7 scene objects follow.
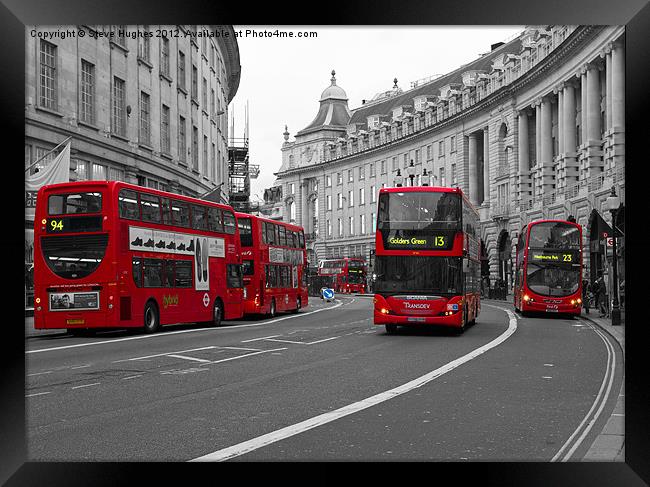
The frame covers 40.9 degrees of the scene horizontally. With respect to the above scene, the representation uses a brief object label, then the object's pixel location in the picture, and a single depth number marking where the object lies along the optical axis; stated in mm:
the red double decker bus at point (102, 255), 20766
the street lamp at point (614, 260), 27994
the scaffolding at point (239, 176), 76250
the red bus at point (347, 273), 80188
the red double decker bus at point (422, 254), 22734
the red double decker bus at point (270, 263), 32062
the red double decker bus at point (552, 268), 34156
